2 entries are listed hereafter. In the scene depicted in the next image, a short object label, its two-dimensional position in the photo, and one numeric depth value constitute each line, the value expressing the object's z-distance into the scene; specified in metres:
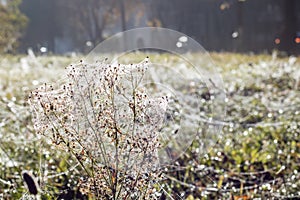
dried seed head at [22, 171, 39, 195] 2.00
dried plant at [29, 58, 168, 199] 2.19
